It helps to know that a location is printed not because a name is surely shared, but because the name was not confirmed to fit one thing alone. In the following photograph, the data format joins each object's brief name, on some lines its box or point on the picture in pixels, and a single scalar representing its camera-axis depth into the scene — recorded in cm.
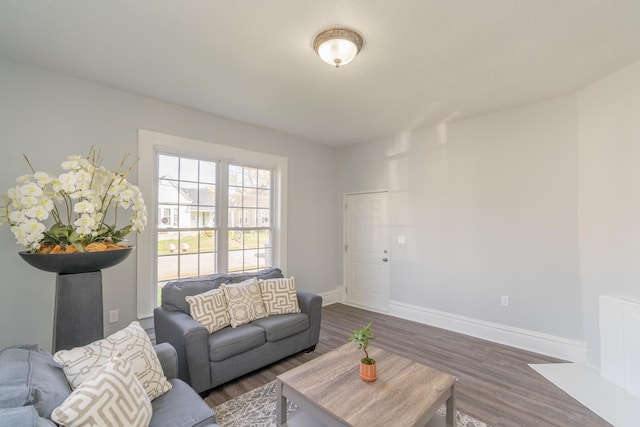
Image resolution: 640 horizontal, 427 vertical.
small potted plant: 179
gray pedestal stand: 181
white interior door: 457
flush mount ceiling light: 200
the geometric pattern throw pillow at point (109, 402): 107
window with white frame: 310
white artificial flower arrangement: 170
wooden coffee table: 151
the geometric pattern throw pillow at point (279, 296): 302
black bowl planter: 175
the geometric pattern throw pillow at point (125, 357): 138
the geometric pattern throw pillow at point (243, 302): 273
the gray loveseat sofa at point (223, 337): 227
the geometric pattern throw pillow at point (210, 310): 253
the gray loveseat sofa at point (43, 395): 95
